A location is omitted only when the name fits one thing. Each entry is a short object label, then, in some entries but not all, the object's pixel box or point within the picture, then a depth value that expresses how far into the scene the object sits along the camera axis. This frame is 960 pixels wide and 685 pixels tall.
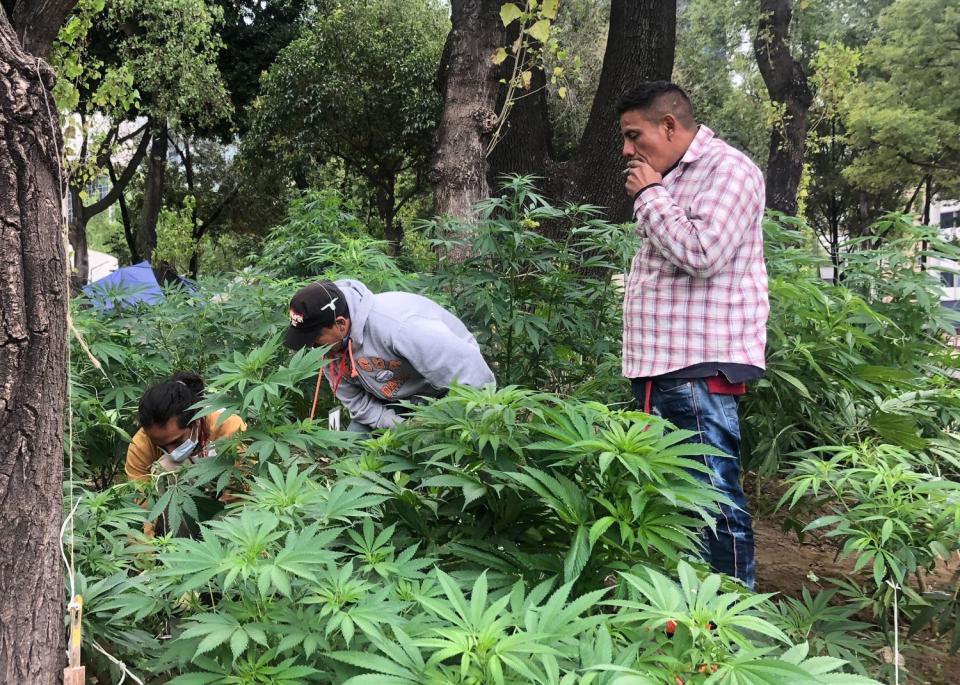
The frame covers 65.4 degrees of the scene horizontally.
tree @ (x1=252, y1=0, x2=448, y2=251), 12.40
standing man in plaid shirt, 2.37
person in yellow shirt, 2.85
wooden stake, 1.27
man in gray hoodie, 2.75
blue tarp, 4.24
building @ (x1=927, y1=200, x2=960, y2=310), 29.42
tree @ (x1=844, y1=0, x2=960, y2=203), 16.56
